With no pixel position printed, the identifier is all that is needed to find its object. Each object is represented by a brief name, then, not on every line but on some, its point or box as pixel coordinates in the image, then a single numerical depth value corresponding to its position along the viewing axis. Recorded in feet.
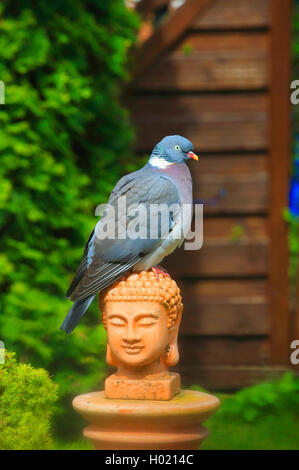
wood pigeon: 17.85
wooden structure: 33.94
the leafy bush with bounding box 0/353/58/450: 17.80
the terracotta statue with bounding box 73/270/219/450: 16.99
